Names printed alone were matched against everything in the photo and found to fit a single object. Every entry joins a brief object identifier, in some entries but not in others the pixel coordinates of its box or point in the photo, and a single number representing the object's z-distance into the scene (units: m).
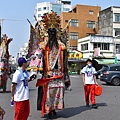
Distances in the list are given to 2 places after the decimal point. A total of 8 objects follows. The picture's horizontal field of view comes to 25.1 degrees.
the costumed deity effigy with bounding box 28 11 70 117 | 7.25
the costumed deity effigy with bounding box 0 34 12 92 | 12.56
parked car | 19.84
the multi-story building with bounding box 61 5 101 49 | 55.47
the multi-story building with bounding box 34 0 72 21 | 89.94
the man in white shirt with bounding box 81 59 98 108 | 8.87
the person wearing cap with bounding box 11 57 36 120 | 5.50
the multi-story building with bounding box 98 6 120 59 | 44.50
